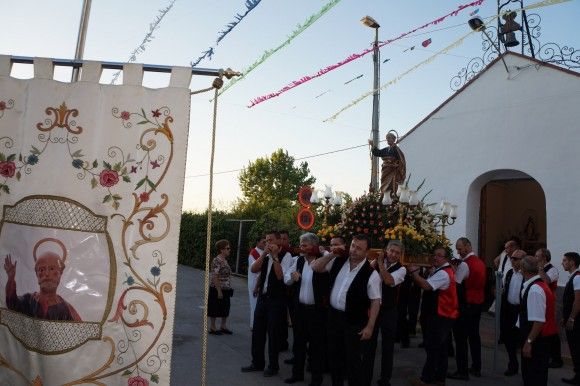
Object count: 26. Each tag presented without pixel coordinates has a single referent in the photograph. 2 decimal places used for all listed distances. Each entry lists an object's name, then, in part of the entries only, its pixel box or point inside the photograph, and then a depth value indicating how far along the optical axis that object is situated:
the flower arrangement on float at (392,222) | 7.35
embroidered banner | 3.15
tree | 51.69
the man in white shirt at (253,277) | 8.94
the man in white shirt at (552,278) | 8.09
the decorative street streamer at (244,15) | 4.68
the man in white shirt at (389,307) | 6.55
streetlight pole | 14.30
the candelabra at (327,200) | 8.20
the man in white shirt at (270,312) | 6.89
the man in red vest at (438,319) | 6.59
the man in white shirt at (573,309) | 7.29
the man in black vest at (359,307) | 5.43
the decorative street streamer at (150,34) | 4.77
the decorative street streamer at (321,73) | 8.89
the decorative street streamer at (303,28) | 6.67
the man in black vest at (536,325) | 5.62
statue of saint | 9.55
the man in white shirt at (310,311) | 6.39
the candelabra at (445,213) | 8.23
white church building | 10.73
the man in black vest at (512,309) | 7.76
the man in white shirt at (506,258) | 8.78
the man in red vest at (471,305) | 7.51
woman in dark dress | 9.41
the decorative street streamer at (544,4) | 6.26
